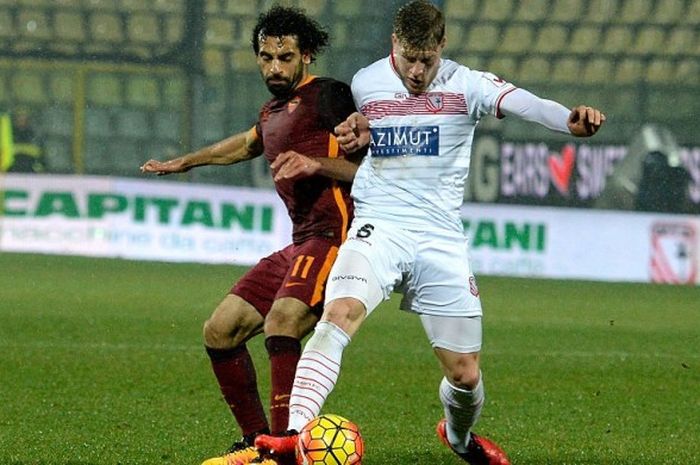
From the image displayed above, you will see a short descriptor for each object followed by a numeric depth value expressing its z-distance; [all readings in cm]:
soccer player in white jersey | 1158
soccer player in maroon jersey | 1226
